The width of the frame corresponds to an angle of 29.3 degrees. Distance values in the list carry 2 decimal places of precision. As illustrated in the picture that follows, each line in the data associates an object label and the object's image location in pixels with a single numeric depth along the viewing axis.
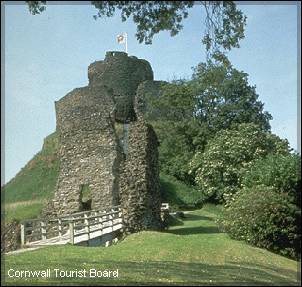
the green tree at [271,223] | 20.61
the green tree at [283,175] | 22.20
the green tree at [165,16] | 11.56
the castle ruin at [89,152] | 30.66
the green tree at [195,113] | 44.88
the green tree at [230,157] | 38.69
